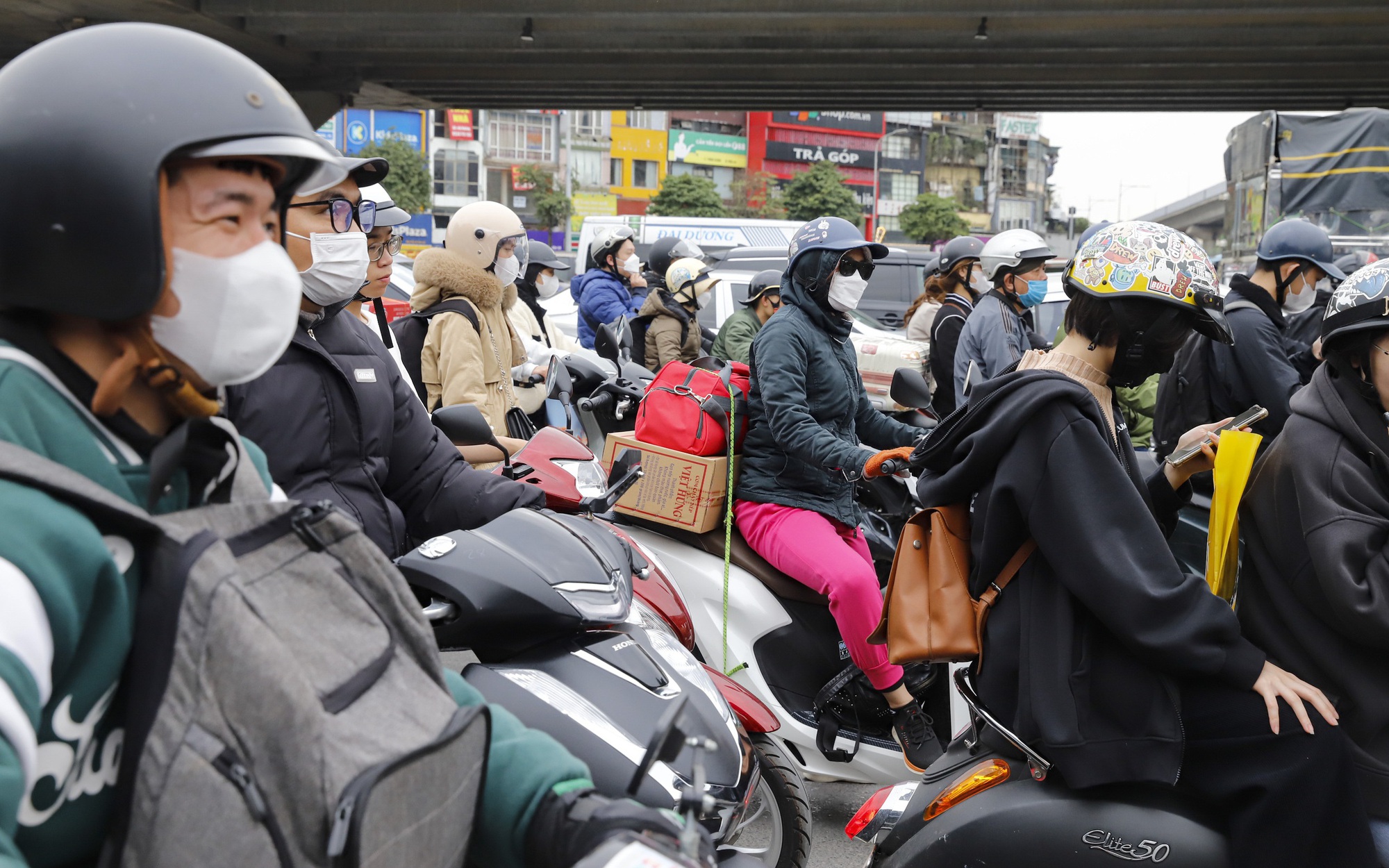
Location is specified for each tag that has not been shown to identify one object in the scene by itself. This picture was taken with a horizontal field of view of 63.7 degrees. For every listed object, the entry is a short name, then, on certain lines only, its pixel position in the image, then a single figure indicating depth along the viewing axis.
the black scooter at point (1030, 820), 2.31
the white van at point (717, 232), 22.20
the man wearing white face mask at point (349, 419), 2.53
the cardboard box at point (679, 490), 4.02
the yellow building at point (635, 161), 80.69
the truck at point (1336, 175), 11.65
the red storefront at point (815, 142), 88.62
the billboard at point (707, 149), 82.31
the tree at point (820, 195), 59.97
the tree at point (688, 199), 56.84
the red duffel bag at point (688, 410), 4.07
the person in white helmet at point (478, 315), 4.89
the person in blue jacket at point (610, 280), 9.81
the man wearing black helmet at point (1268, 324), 5.30
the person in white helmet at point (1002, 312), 6.25
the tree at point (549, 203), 59.97
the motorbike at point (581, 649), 2.20
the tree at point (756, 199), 70.00
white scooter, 4.02
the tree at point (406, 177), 48.09
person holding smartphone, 2.19
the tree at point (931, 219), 57.25
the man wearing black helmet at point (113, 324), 1.03
